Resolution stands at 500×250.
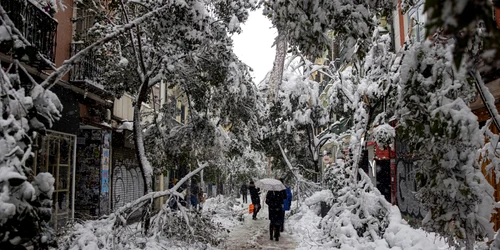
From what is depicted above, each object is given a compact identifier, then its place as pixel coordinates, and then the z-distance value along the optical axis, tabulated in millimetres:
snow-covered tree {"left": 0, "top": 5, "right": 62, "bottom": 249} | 2855
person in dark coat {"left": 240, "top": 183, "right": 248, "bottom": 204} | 34531
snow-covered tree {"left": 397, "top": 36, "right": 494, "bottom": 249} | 4078
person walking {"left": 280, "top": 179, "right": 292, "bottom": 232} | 16484
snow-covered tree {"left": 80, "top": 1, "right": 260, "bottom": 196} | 8109
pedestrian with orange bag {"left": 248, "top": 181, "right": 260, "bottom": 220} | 18531
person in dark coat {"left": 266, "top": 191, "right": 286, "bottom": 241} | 12547
